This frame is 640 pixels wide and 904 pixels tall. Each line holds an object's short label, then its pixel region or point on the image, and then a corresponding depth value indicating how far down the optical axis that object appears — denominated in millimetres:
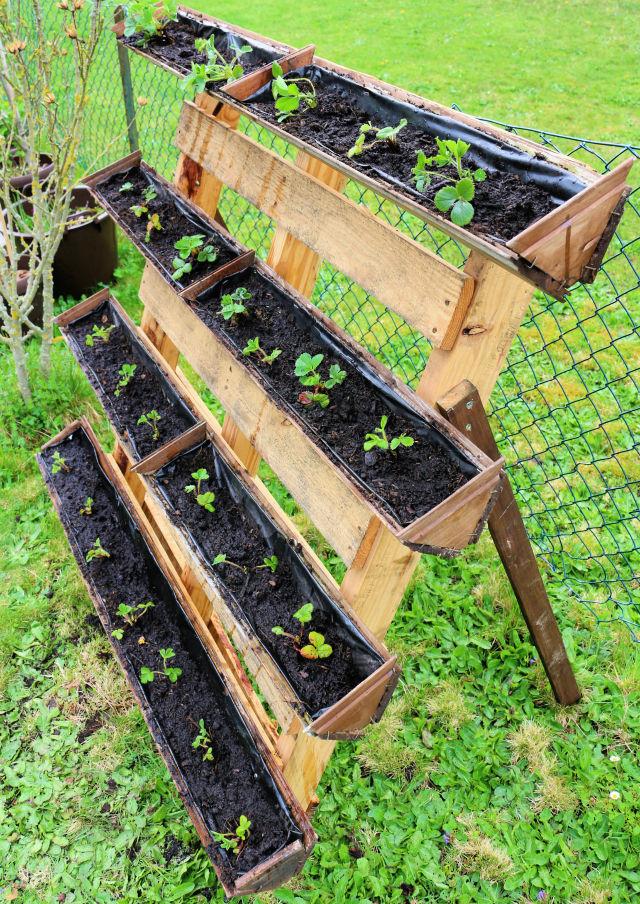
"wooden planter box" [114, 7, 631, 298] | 1311
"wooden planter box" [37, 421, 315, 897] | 1814
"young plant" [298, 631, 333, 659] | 1736
